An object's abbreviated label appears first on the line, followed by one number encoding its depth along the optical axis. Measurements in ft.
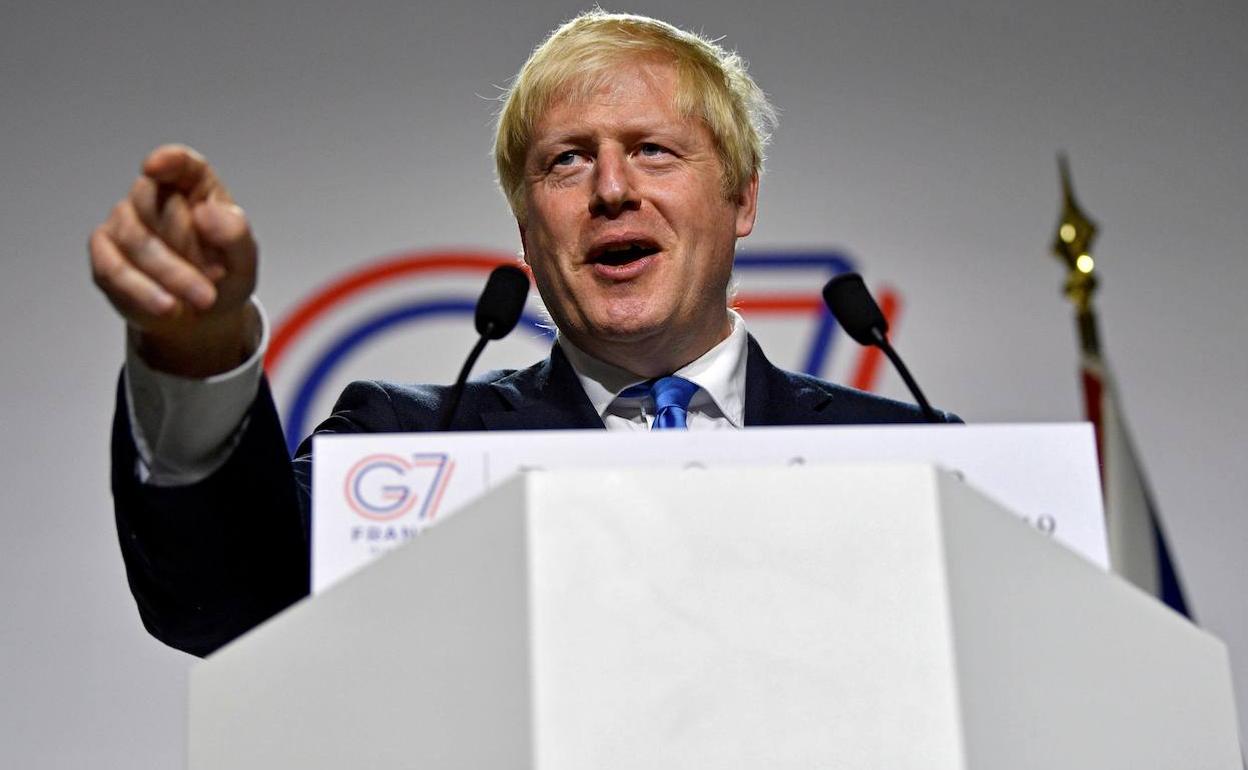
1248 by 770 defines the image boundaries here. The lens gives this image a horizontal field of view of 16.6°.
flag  11.75
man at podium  9.82
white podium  6.76
